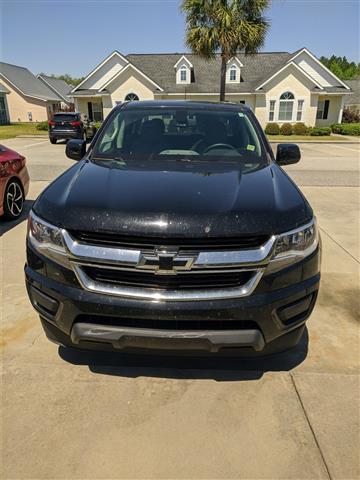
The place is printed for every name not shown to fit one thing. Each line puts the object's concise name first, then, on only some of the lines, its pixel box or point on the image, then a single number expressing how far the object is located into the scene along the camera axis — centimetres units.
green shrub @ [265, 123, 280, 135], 2898
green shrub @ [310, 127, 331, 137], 2798
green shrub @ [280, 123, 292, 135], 2878
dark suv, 2028
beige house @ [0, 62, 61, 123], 4556
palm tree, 2189
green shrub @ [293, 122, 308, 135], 2864
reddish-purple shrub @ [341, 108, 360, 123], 3791
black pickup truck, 205
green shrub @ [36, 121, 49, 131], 3022
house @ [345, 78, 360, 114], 5209
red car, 589
